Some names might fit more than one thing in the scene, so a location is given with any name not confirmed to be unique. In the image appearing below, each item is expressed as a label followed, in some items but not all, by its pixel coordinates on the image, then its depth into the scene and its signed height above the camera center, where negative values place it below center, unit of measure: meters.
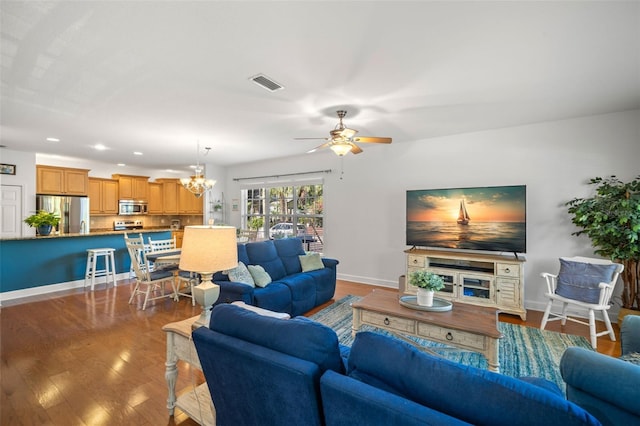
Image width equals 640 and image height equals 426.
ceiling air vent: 2.65 +1.28
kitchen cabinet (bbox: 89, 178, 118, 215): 7.18 +0.34
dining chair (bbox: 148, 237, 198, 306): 4.30 -1.00
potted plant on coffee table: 2.55 -0.68
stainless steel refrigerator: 6.05 -0.05
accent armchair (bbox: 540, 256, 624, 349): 2.86 -0.79
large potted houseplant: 3.03 -0.13
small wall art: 5.42 +0.78
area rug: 2.47 -1.39
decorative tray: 2.53 -0.88
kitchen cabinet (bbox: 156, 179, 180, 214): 8.41 +0.44
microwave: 7.68 +0.06
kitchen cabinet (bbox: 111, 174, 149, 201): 7.69 +0.64
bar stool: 4.89 -1.05
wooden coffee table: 2.14 -0.95
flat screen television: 3.88 -0.09
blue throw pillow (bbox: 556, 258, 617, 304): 2.96 -0.73
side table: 1.78 -1.10
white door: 5.40 -0.06
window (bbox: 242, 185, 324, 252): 6.21 -0.05
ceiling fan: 3.24 +0.84
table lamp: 1.81 -0.31
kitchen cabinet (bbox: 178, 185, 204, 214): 8.47 +0.23
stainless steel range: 7.81 -0.45
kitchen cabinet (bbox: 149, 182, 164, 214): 8.34 +0.37
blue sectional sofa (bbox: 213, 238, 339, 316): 3.12 -0.93
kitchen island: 4.35 -0.89
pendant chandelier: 5.53 +0.55
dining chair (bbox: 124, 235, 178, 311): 4.07 -0.98
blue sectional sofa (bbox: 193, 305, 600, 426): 0.81 -0.60
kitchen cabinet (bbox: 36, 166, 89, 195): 6.14 +0.65
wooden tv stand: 3.66 -0.90
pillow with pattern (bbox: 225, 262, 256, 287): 3.21 -0.77
